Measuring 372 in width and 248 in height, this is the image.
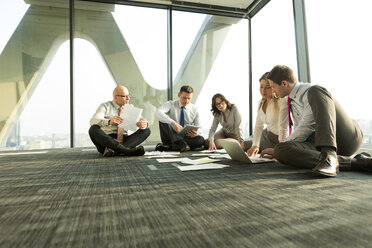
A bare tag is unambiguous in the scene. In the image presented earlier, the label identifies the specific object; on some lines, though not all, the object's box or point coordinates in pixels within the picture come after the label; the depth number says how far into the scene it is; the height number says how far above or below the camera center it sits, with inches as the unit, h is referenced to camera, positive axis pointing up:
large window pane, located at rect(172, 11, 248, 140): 186.2 +60.5
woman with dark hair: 123.2 +8.0
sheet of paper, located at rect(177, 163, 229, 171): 65.5 -8.3
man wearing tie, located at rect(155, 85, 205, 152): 123.8 +7.7
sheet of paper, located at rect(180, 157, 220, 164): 77.2 -7.8
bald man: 102.4 +3.5
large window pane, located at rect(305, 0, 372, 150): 102.5 +36.0
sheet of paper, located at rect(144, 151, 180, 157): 105.6 -6.9
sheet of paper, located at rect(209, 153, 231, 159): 89.1 -7.5
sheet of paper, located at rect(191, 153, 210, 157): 99.2 -7.4
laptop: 70.4 -5.5
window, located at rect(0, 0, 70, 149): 156.8 +43.0
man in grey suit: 57.1 +0.0
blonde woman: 83.1 +5.5
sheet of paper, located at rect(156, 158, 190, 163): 83.2 -7.7
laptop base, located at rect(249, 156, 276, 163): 76.4 -7.9
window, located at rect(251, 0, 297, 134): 149.9 +64.1
